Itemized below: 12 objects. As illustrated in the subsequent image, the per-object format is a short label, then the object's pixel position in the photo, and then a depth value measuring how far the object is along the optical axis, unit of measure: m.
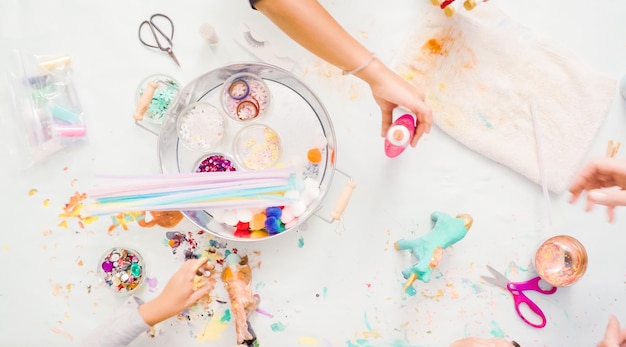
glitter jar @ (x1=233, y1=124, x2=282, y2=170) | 1.08
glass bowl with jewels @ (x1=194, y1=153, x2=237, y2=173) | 1.06
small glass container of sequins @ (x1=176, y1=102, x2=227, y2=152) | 1.06
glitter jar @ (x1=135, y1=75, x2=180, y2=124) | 1.09
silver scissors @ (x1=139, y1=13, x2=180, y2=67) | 1.11
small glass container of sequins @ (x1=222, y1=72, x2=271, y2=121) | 1.07
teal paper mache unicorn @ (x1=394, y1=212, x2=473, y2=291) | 1.01
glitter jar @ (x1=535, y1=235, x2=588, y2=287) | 1.07
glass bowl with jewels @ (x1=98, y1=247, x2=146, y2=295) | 1.10
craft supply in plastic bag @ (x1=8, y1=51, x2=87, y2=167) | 1.10
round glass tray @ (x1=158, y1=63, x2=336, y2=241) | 1.05
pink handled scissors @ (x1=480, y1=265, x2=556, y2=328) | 1.10
